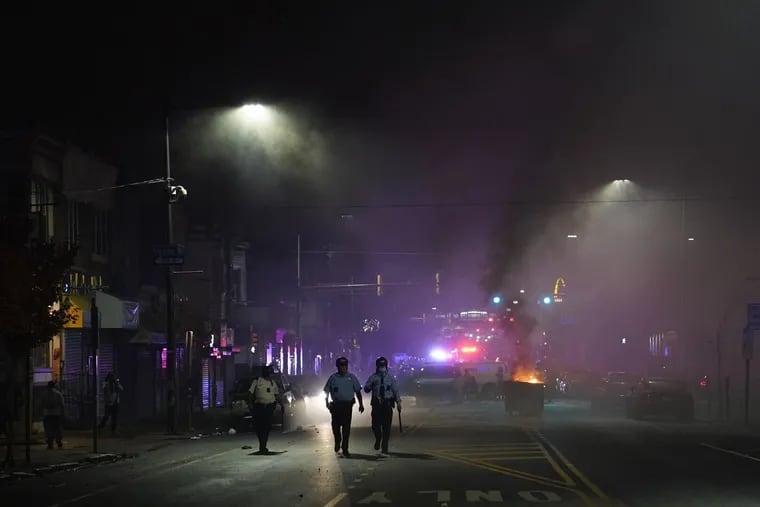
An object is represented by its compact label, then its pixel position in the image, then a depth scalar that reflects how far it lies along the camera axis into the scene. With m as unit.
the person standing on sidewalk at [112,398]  29.72
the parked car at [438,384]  48.81
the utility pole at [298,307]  53.34
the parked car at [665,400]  34.97
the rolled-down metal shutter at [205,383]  46.53
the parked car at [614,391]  42.91
